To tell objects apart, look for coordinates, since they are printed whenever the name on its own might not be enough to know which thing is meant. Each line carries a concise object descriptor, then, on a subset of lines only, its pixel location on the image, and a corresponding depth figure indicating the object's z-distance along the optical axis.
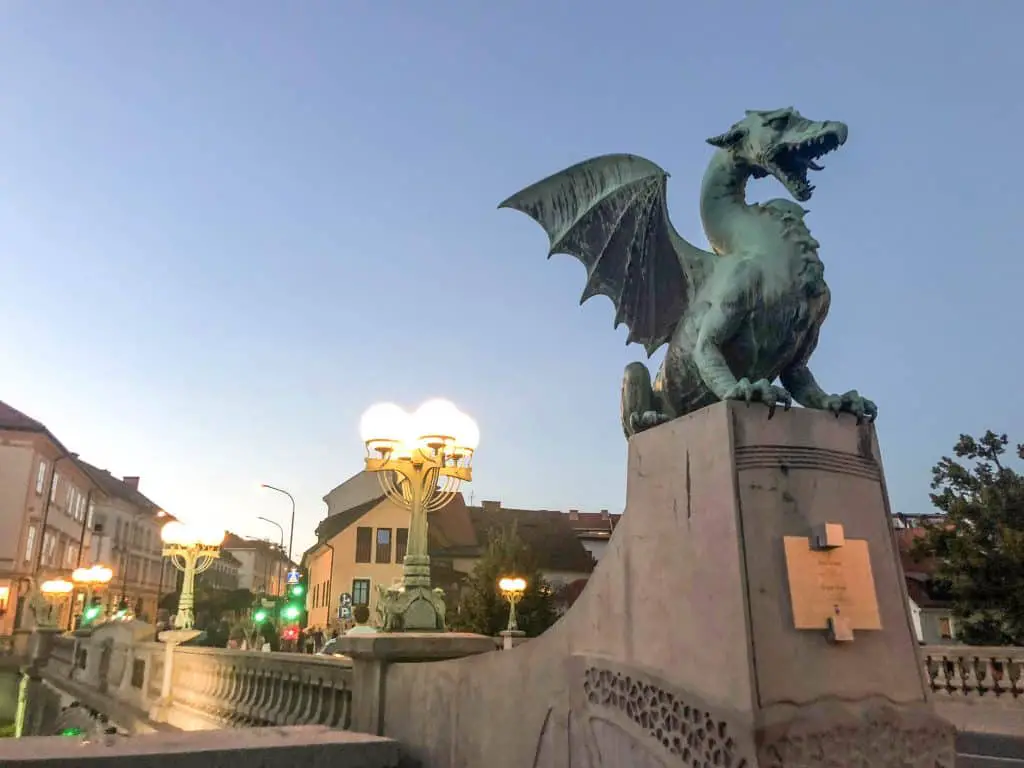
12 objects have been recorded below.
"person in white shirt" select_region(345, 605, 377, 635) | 8.89
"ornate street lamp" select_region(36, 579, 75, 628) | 27.38
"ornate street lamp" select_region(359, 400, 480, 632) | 7.13
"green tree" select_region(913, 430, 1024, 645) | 15.94
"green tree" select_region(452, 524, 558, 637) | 29.19
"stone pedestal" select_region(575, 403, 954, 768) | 2.68
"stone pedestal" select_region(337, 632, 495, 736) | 5.01
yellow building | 41.50
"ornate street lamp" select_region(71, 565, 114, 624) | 25.05
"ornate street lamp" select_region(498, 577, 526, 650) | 23.12
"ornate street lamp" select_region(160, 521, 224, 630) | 13.35
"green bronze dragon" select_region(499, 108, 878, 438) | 3.78
